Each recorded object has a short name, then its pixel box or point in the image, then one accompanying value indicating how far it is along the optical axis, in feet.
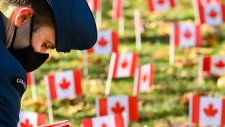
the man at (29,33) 11.47
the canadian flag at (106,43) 28.27
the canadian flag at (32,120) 19.18
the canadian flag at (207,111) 20.88
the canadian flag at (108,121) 18.13
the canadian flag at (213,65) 26.13
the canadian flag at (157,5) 33.88
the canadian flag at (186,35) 29.51
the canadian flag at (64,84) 23.40
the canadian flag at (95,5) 34.38
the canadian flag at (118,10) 33.52
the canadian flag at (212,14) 31.31
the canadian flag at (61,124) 15.30
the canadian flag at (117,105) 21.06
